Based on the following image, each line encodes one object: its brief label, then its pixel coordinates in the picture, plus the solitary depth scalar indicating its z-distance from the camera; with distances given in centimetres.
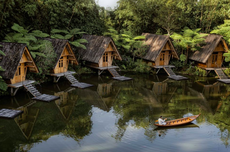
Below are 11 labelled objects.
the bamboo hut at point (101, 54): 3719
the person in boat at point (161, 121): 2105
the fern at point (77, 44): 3653
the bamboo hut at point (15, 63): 2620
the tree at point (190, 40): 3950
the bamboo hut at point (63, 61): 3219
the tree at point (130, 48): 4083
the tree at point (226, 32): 3793
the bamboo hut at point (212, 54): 3866
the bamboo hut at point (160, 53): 3950
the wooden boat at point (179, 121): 2130
